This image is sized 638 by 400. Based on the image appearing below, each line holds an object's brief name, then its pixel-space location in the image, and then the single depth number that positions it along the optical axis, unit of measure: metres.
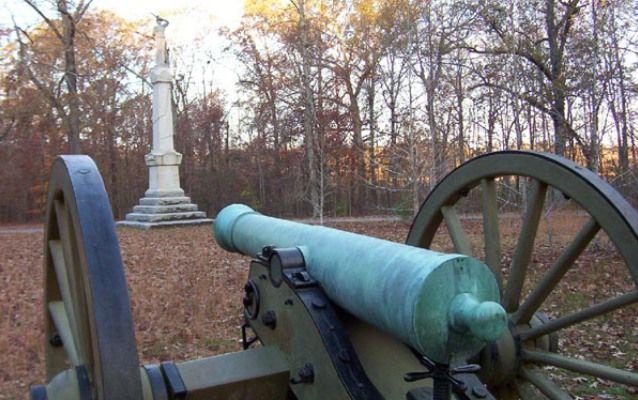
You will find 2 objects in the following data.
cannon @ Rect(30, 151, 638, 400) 1.54
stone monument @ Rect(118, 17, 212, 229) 17.53
